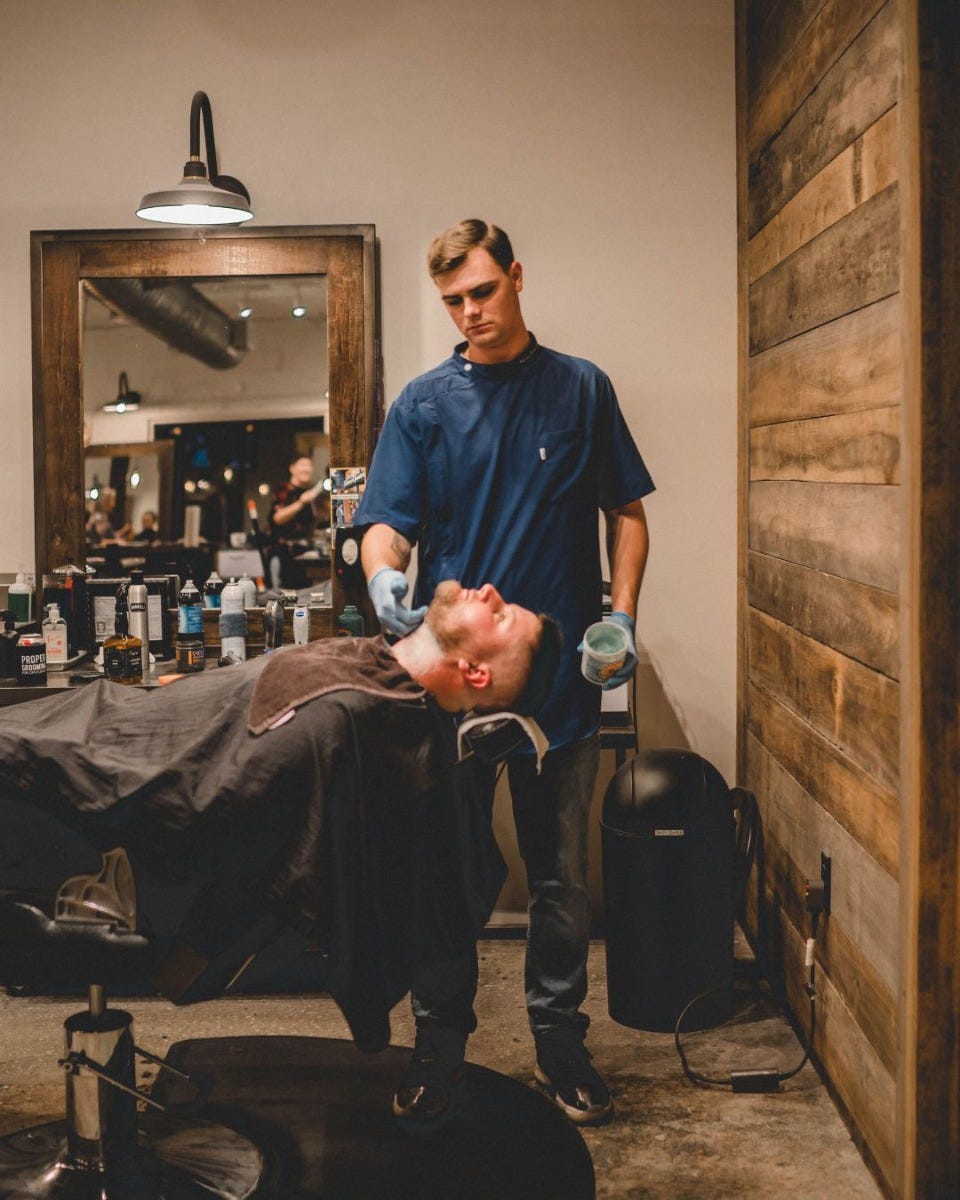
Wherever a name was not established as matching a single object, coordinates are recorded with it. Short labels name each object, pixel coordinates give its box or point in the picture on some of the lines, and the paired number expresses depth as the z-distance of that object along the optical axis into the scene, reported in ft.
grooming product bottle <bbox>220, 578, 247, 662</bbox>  10.57
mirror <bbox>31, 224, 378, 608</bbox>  10.69
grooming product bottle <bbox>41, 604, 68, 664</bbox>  10.36
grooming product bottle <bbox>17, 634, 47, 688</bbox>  9.75
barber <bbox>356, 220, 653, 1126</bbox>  8.05
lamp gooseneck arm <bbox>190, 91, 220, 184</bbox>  10.16
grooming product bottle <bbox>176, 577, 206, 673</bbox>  10.33
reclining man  5.70
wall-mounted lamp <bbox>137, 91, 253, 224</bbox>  9.68
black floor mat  6.90
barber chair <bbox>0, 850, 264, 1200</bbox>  5.83
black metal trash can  9.08
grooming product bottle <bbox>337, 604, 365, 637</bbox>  10.72
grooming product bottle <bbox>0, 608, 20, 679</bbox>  9.86
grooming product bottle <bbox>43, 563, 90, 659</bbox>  10.82
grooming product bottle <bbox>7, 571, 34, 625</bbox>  10.69
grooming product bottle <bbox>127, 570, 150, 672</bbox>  10.39
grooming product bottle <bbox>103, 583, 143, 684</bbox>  9.91
